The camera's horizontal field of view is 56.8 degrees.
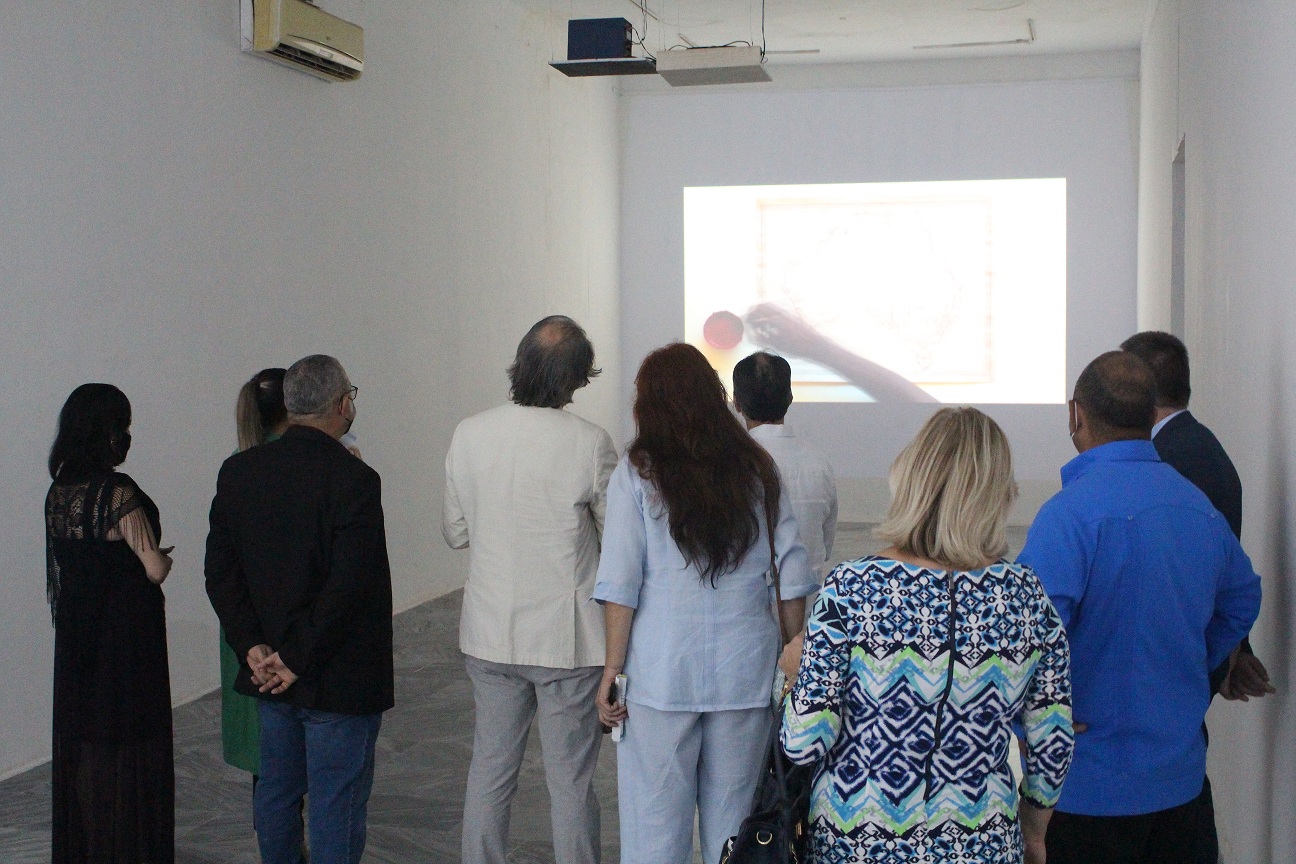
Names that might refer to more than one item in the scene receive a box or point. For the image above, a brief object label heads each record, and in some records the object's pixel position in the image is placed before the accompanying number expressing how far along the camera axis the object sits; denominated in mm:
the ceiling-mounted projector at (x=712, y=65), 6750
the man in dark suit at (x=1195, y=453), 2219
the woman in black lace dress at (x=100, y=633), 2676
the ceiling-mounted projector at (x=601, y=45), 6738
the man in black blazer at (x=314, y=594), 2467
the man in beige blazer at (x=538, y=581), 2592
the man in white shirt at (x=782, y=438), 2902
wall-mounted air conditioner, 5148
